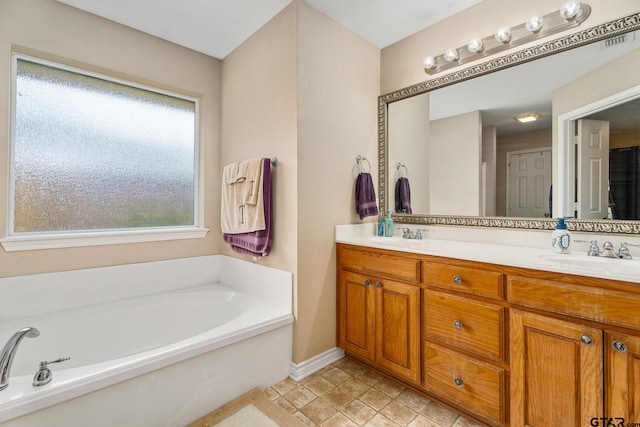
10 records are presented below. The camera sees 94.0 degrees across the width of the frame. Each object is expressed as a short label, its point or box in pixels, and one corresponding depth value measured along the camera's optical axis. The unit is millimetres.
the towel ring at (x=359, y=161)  2285
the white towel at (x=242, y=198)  2039
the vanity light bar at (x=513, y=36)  1530
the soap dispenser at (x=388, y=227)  2295
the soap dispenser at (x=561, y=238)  1513
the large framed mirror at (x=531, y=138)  1468
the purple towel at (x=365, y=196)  2219
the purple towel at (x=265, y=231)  2041
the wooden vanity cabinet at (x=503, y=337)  1105
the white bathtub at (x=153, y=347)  1212
